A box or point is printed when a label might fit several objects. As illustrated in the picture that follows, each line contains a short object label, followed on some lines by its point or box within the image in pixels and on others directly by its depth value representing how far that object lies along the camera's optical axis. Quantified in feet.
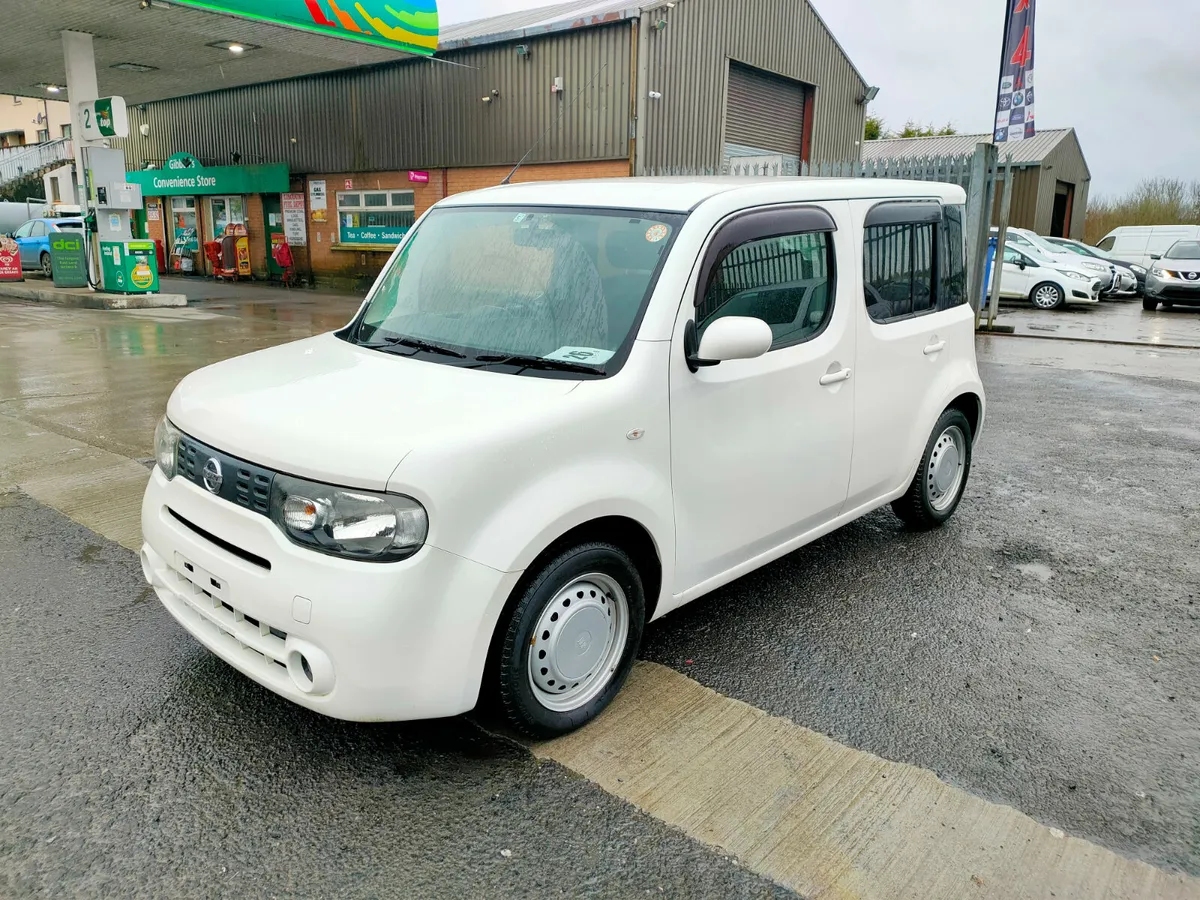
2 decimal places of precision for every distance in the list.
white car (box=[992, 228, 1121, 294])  66.59
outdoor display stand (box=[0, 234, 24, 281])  76.64
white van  83.71
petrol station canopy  50.14
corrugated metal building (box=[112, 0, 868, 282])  56.75
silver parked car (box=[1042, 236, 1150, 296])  75.31
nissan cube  8.50
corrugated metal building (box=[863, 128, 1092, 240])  106.32
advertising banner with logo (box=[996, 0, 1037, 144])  45.73
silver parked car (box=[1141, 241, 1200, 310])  61.62
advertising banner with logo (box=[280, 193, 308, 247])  79.97
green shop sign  79.82
